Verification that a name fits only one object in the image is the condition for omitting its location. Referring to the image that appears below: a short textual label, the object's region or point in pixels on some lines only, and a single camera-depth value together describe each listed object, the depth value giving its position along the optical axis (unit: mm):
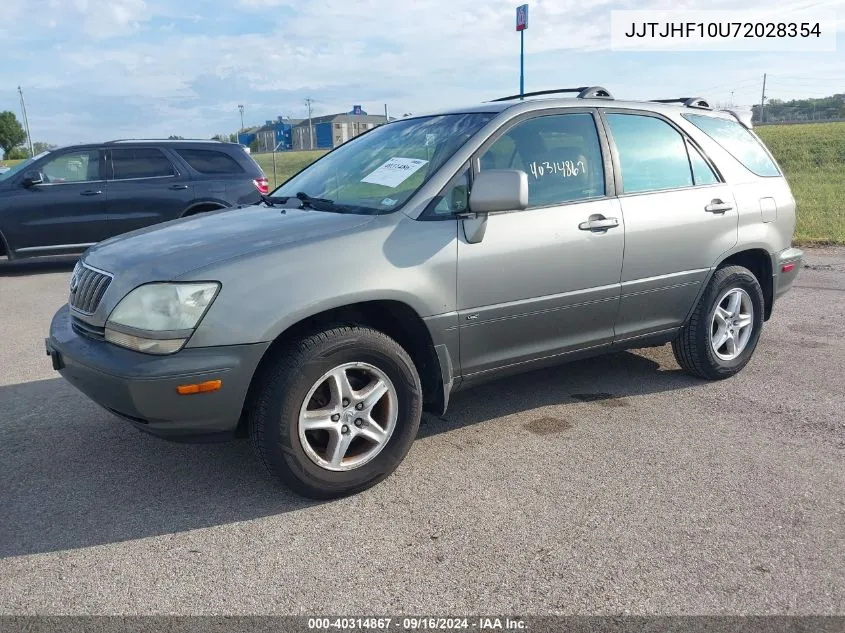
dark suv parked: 9375
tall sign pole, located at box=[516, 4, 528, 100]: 21656
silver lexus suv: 3004
